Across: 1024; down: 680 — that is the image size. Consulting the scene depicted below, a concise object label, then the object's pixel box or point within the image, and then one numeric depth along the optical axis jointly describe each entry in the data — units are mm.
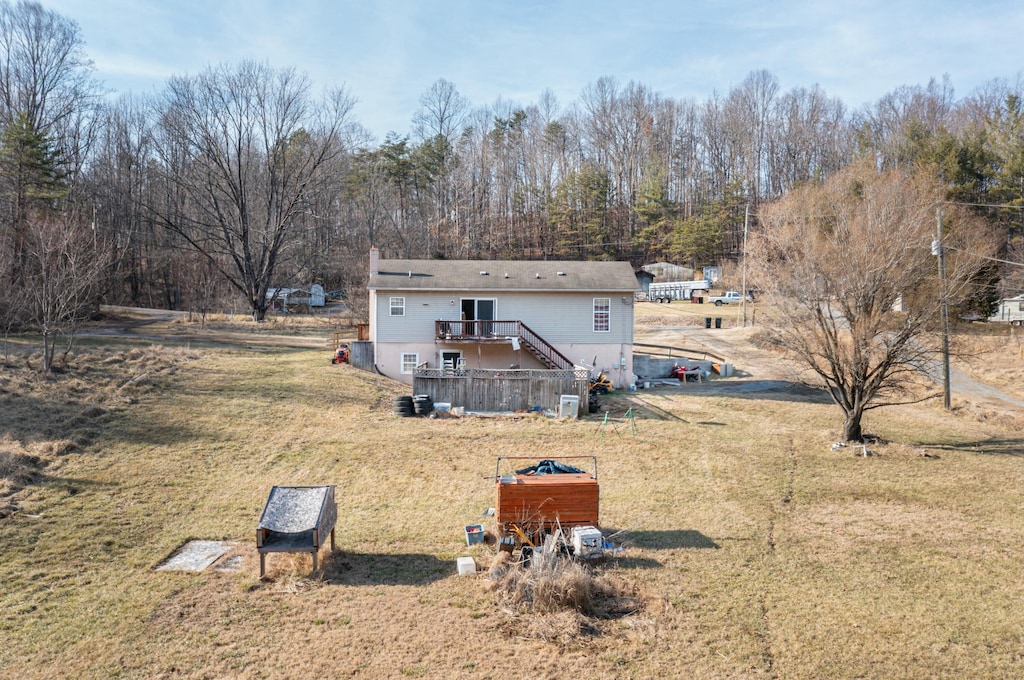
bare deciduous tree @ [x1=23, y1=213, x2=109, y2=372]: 22594
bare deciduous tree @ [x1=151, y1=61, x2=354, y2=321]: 47875
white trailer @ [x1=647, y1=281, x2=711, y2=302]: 64500
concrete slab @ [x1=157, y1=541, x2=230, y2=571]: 11156
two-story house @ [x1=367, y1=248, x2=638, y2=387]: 29188
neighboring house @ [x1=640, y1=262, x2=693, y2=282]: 70000
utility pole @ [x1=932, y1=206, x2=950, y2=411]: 24722
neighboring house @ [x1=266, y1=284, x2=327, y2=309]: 58806
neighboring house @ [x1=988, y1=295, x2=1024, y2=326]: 44356
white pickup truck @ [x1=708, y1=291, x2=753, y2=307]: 59600
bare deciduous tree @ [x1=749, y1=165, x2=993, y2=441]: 20469
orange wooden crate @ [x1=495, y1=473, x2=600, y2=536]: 11812
